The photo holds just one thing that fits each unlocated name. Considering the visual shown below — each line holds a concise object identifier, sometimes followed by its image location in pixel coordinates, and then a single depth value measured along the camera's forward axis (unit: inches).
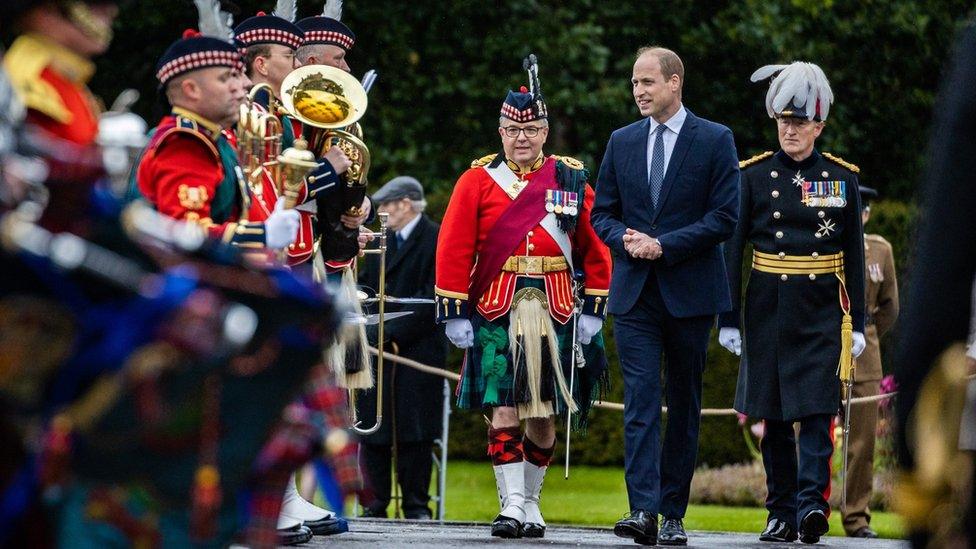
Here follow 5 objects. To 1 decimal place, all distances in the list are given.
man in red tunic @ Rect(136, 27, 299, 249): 497.4
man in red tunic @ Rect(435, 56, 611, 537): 732.6
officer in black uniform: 757.7
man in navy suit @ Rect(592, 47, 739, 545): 708.1
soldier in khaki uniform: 981.3
